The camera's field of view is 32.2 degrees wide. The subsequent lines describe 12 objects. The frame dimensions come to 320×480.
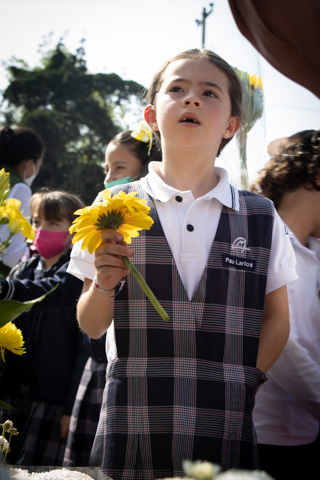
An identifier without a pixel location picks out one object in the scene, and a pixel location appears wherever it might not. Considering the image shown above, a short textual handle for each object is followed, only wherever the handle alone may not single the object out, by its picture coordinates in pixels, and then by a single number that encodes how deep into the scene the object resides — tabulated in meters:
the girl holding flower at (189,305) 1.46
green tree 25.02
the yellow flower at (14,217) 1.03
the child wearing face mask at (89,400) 2.59
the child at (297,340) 1.88
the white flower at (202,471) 0.53
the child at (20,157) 3.37
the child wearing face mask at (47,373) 2.75
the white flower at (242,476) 0.52
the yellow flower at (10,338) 1.13
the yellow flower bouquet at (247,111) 2.07
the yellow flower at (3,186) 0.99
